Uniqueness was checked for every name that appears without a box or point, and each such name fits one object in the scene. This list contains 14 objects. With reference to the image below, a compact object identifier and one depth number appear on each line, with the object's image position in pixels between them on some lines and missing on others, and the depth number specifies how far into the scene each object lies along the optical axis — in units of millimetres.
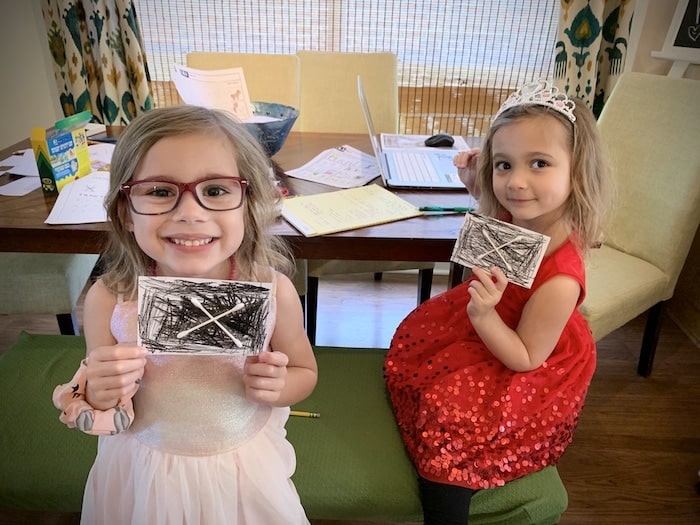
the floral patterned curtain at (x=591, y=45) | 2354
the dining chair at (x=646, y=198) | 1715
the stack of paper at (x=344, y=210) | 1243
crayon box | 1330
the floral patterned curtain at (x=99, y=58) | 2385
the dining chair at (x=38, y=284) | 1590
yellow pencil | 1198
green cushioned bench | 1042
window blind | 2629
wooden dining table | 1191
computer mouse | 1871
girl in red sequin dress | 1010
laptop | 1492
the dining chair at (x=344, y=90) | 2312
